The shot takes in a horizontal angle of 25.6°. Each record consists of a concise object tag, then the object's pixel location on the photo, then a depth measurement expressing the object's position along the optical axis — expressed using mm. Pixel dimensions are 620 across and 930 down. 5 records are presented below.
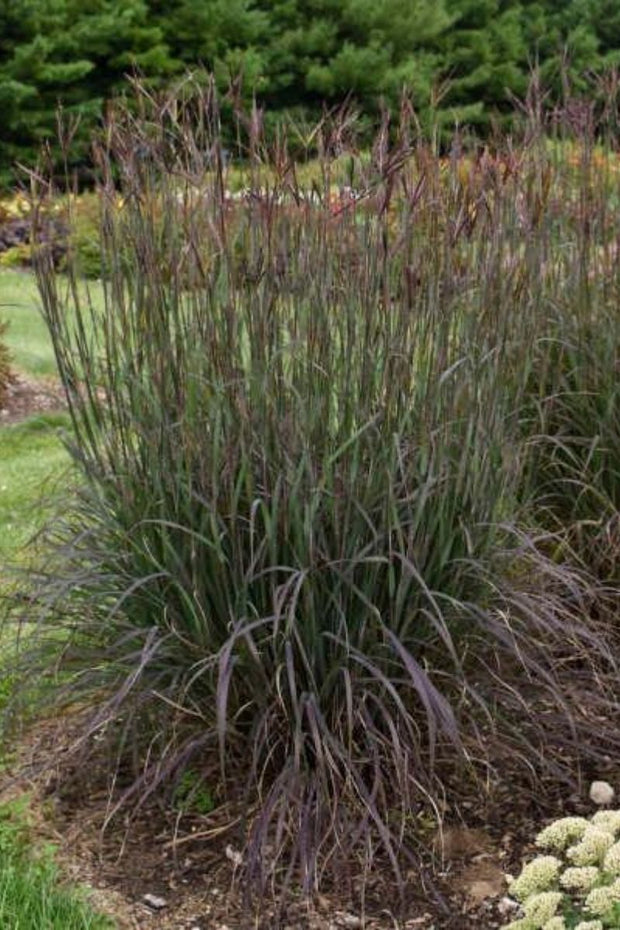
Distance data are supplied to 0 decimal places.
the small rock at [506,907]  3049
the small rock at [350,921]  3018
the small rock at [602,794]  3420
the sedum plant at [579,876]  2346
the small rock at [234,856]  3154
